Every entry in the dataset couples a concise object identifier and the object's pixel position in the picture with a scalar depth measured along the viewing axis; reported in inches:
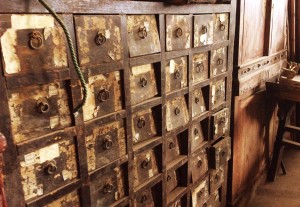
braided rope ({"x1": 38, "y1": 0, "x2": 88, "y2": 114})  35.0
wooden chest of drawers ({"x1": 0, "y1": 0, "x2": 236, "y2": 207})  35.0
